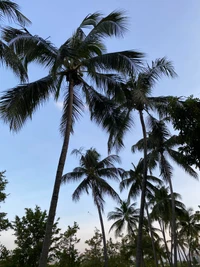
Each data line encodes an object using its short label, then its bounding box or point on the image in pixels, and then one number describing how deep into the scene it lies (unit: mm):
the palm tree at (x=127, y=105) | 10281
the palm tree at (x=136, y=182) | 21266
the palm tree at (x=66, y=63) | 8164
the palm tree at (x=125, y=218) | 30812
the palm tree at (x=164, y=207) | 24688
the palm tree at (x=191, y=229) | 35062
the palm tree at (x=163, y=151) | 16500
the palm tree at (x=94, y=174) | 20172
